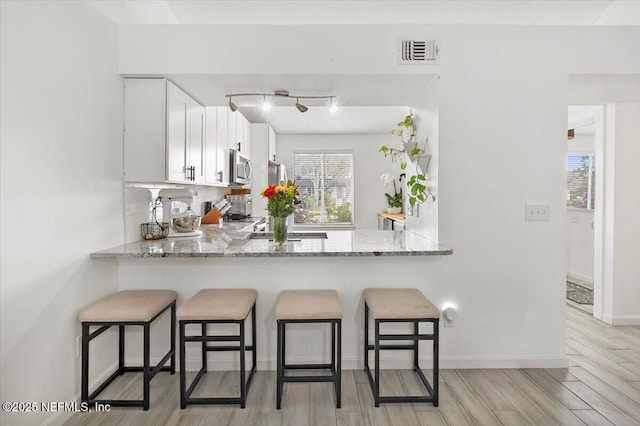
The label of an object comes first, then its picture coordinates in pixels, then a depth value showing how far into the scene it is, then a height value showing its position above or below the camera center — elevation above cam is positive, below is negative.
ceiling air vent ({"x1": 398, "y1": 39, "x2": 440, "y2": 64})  2.52 +1.08
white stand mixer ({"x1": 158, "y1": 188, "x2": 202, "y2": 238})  3.09 +0.06
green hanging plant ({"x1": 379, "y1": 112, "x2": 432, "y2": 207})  2.75 +0.37
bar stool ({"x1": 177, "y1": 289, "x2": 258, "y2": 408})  2.05 -0.60
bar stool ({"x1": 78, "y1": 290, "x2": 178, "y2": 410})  2.02 -0.61
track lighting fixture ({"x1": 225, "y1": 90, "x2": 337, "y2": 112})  2.85 +0.89
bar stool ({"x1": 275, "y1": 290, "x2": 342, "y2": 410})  2.09 -0.61
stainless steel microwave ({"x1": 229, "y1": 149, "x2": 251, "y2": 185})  4.28 +0.49
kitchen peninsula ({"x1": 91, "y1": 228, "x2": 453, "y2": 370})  2.59 -0.51
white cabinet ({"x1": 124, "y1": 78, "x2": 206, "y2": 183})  2.60 +0.55
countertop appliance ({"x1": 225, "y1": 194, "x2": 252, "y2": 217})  4.95 +0.04
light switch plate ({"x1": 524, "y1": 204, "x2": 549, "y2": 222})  2.61 -0.01
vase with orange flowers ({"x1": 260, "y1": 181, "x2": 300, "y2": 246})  2.54 +0.03
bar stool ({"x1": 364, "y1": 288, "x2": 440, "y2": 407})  2.11 -0.62
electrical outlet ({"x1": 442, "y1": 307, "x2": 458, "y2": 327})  2.61 -0.75
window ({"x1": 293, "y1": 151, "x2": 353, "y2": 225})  6.87 +0.43
